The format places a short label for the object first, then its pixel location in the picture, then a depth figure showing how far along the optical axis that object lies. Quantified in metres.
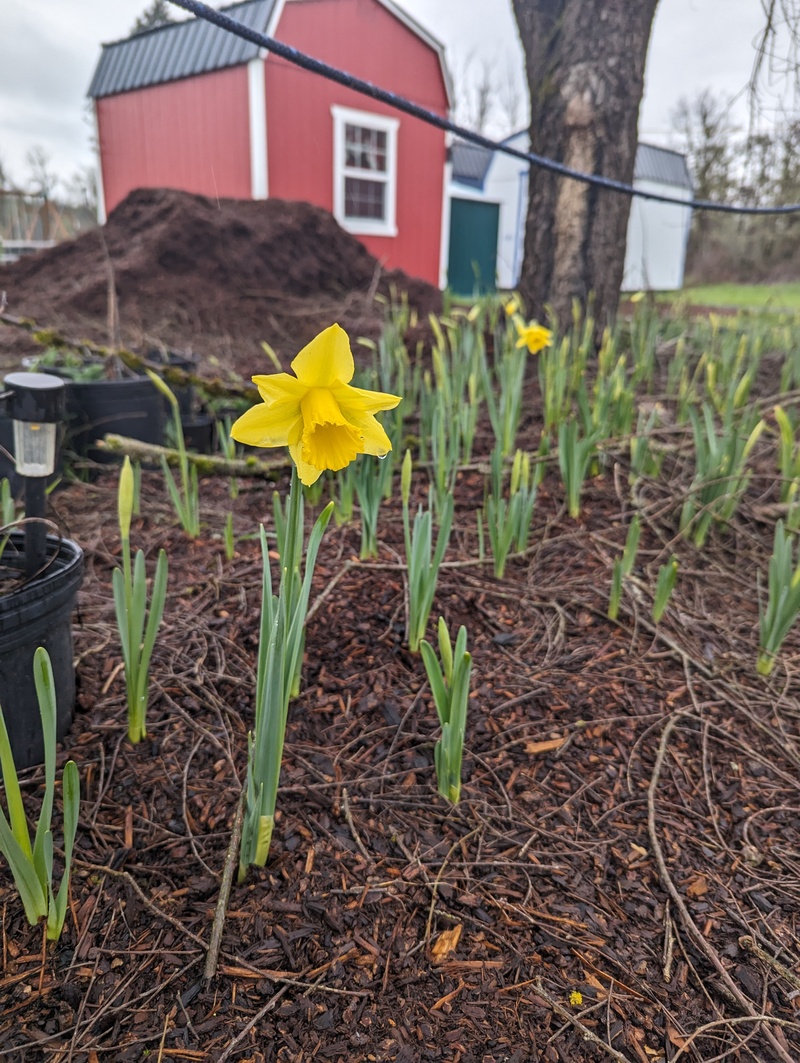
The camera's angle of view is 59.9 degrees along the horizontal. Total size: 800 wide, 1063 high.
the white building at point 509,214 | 17.23
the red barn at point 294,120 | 8.72
